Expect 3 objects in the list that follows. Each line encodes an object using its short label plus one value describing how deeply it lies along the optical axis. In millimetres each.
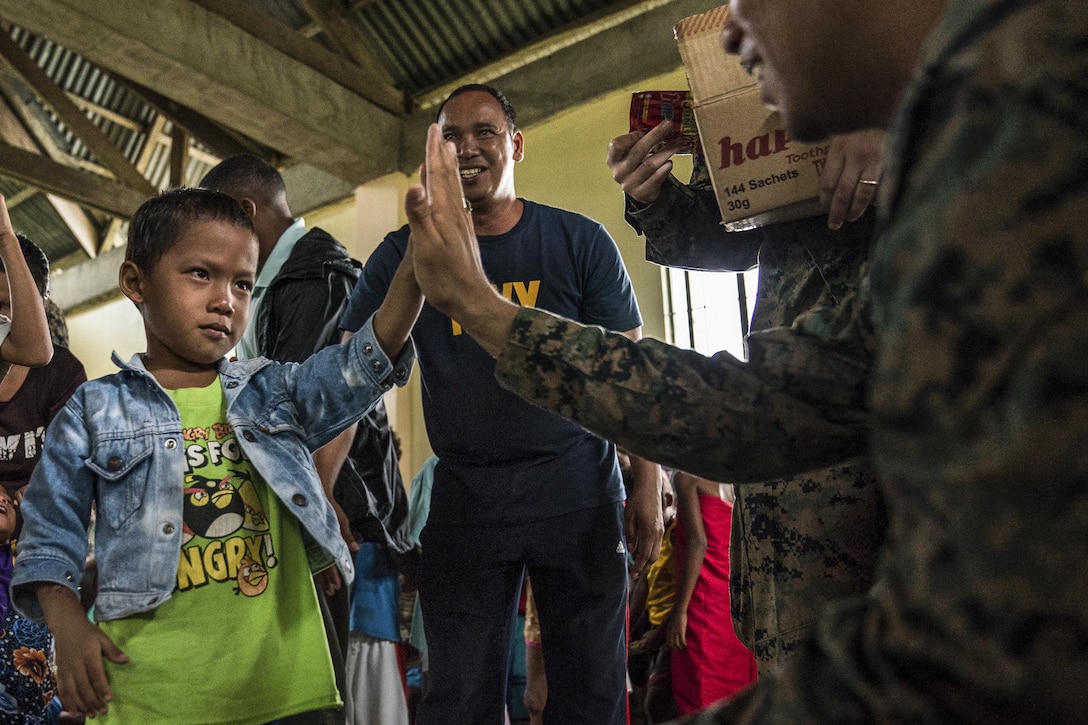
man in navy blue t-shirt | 2020
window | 5504
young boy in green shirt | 1503
